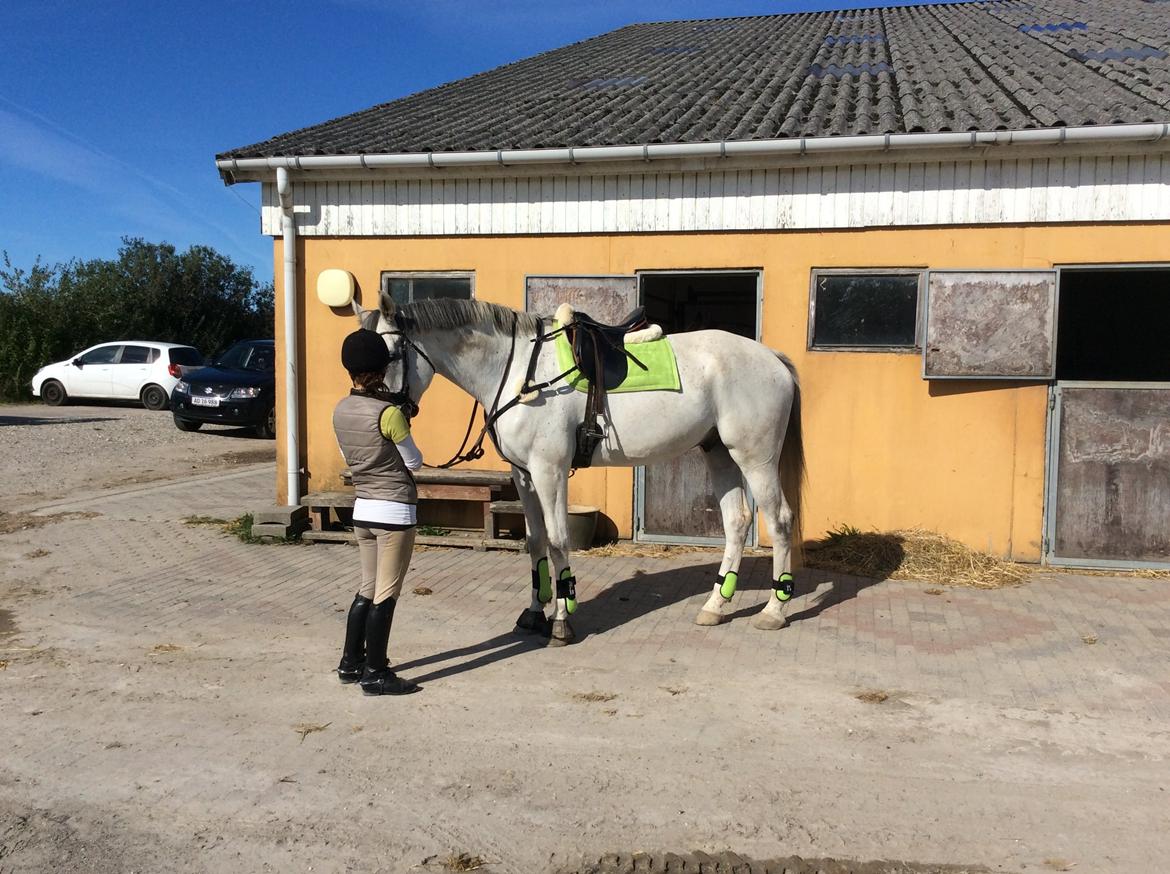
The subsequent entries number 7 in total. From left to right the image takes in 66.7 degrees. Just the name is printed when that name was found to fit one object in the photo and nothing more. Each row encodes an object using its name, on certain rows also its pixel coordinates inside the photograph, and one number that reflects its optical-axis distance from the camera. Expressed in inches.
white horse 195.6
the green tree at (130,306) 1008.2
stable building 265.3
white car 824.9
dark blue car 626.2
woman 164.6
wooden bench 293.1
